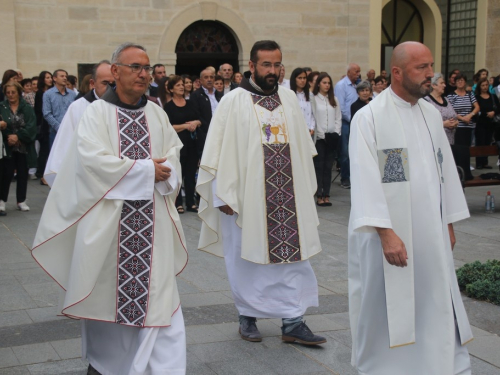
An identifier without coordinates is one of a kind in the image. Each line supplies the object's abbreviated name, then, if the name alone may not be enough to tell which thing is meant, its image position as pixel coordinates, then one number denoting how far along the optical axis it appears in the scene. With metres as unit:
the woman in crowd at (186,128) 10.80
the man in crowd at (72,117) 5.74
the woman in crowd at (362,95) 12.55
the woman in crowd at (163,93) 11.02
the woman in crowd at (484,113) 15.18
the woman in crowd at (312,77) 12.26
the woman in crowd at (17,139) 10.84
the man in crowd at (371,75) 16.28
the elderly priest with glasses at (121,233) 4.50
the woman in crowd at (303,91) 11.21
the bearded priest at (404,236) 4.20
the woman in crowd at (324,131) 11.62
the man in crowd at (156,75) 13.35
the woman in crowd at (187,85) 12.15
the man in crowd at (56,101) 12.95
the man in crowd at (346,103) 13.41
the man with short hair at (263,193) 5.55
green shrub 6.53
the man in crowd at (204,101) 11.20
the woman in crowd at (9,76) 11.84
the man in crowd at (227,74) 12.99
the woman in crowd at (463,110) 13.28
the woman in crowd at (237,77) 15.27
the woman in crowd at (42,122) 13.74
